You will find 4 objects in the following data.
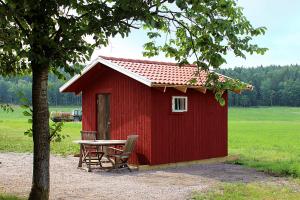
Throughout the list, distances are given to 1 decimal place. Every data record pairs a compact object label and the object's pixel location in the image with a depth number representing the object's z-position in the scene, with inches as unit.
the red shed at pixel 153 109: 585.0
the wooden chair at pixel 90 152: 569.9
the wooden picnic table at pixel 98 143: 550.3
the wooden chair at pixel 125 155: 550.9
